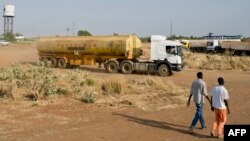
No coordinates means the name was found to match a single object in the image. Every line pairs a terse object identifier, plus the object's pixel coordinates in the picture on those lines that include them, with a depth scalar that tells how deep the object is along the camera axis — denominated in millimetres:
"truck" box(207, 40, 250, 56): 52316
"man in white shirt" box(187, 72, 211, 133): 11227
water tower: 117500
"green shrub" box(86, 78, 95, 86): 19592
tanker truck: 29594
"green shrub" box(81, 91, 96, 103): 15883
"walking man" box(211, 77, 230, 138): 10477
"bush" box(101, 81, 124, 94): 18391
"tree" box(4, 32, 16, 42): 125262
